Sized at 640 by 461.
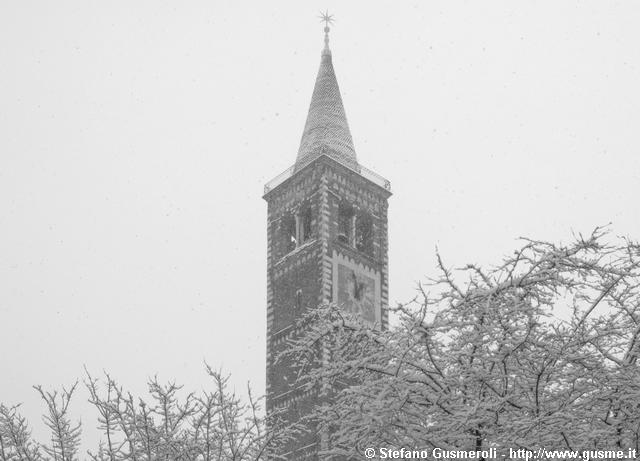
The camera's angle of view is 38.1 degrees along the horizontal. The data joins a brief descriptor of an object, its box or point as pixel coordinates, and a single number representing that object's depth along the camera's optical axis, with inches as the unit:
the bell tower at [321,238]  1574.8
